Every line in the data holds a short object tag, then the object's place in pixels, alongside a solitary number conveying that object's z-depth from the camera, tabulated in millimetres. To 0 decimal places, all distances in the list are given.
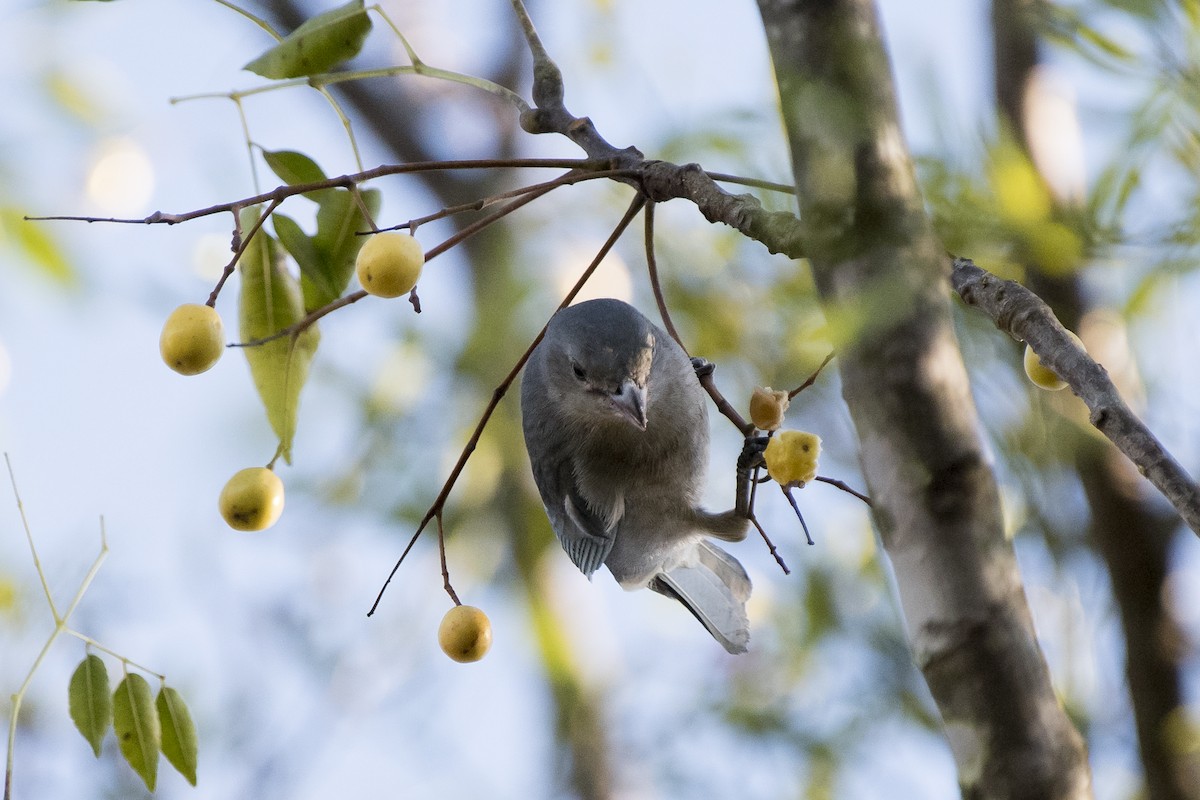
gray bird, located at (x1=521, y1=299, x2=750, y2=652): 5977
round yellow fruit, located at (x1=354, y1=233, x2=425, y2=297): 4117
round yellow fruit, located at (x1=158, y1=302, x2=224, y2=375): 4234
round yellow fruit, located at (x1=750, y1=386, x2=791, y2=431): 4770
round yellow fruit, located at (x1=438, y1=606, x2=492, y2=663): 4660
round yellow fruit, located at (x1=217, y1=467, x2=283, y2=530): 4555
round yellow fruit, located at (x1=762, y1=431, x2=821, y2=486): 4266
